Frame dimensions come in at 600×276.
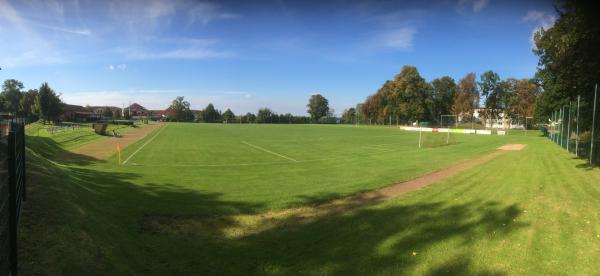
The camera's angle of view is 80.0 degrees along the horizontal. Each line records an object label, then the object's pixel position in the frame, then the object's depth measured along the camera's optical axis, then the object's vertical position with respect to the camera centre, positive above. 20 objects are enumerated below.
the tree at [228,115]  152.25 +1.67
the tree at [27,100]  89.06 +4.35
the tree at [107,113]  136.85 +1.80
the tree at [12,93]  93.50 +7.21
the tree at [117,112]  149.31 +2.36
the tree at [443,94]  110.50 +8.36
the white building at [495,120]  95.46 +0.40
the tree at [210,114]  151.12 +1.96
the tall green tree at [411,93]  95.06 +7.42
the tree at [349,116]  154.85 +1.88
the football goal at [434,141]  34.78 -2.14
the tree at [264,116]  152.38 +1.39
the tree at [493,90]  92.12 +8.15
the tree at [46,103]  69.75 +2.76
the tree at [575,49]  11.70 +2.95
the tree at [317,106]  172.12 +6.61
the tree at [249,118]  152.88 +0.47
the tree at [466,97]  100.25 +6.94
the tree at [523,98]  91.38 +6.15
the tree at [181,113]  153.38 +2.28
